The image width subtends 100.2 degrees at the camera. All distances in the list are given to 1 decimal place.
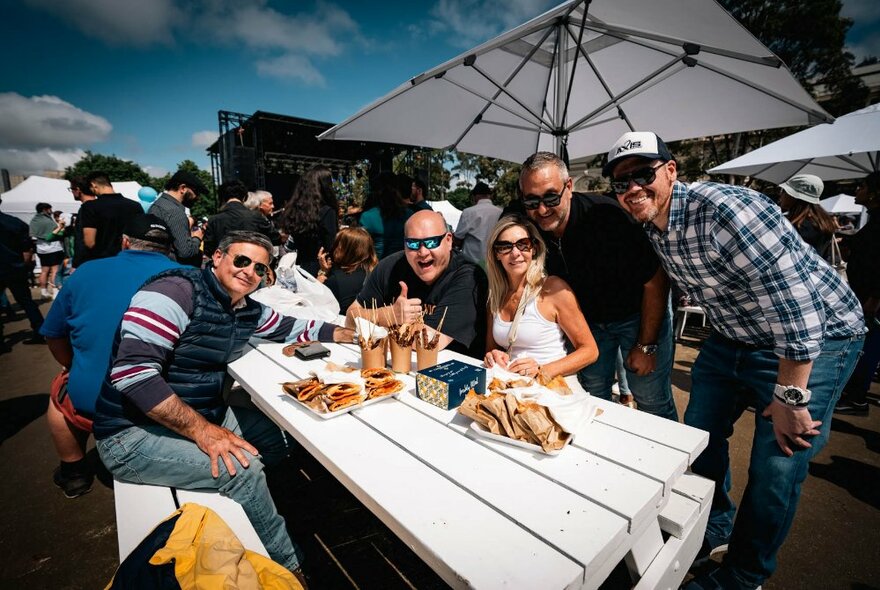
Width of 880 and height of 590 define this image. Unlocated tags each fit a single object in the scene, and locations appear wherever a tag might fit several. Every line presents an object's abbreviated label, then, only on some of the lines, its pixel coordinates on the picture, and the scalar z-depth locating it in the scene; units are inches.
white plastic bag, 120.7
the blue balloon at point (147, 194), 272.4
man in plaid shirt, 55.9
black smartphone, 84.1
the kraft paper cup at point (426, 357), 72.8
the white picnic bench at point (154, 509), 58.2
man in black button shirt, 86.7
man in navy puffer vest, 64.4
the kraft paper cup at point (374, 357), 74.5
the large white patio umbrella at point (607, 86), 102.5
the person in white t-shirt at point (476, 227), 205.6
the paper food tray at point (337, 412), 56.7
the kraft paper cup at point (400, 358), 74.0
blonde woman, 84.3
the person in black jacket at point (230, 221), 172.7
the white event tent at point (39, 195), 649.0
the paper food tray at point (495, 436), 48.2
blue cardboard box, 59.9
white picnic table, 33.8
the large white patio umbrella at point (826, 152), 159.7
